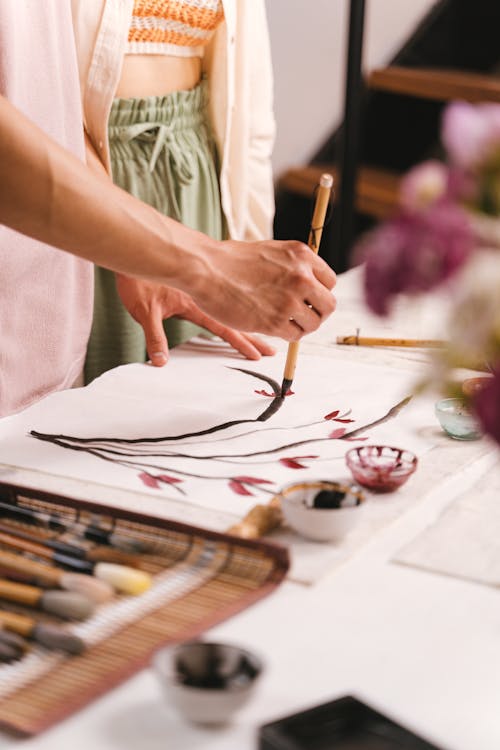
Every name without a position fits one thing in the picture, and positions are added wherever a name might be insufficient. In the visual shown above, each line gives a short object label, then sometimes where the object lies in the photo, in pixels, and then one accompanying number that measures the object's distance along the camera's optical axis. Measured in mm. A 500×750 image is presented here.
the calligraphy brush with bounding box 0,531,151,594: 1717
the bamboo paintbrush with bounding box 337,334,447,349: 2507
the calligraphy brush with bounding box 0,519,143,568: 1753
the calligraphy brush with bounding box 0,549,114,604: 1703
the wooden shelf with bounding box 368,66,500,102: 4665
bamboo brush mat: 1607
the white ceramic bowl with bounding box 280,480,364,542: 1833
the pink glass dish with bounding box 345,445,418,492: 1952
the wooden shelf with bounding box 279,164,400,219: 4992
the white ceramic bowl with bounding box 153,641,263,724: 1570
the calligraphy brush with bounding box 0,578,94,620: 1682
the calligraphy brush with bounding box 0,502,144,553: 1783
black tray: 1538
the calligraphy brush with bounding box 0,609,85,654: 1642
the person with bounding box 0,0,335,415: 1976
